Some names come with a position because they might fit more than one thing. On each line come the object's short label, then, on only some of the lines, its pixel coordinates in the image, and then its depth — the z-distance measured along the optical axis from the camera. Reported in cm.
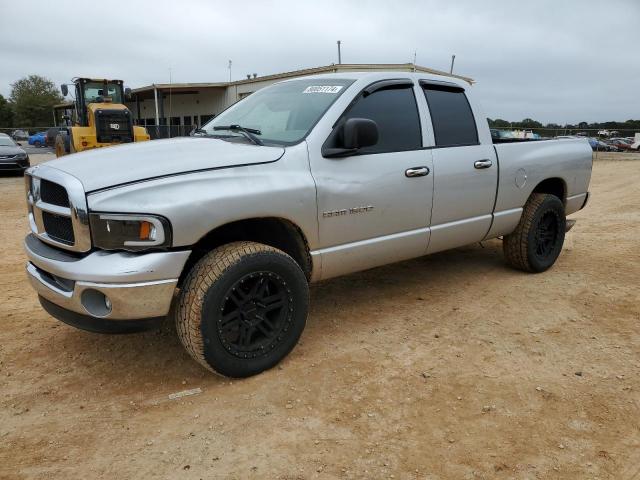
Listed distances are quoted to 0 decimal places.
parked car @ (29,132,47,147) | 4250
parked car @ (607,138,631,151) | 3794
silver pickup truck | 278
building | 2151
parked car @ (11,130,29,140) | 4852
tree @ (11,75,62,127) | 7144
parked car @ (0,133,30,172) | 1562
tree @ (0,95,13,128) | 7281
